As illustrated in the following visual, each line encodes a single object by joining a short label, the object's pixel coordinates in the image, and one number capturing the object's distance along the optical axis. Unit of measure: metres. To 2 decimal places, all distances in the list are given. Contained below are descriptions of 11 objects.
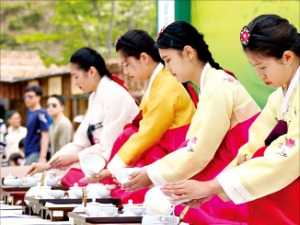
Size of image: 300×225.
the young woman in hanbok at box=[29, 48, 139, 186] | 8.52
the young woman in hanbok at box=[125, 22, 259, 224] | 5.94
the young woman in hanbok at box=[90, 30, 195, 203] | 7.17
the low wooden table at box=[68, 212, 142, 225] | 5.78
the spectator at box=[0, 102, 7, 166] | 10.71
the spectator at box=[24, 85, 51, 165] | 13.56
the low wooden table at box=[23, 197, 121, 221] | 6.95
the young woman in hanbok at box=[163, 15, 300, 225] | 4.66
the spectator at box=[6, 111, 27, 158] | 18.08
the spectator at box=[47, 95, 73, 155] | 14.49
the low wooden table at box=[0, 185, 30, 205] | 8.75
